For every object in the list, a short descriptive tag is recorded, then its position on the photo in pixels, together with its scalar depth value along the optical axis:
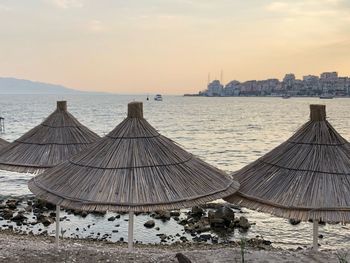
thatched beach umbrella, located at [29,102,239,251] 6.73
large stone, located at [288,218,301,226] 18.75
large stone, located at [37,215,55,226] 18.08
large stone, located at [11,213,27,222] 18.64
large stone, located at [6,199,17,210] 20.59
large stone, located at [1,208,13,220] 19.02
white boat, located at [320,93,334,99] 184.88
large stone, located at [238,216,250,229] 18.00
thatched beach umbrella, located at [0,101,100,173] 9.59
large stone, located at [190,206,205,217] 19.51
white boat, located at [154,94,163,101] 197.61
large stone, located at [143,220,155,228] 18.03
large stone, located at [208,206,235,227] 17.86
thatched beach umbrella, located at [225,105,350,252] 6.97
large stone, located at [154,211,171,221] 18.98
